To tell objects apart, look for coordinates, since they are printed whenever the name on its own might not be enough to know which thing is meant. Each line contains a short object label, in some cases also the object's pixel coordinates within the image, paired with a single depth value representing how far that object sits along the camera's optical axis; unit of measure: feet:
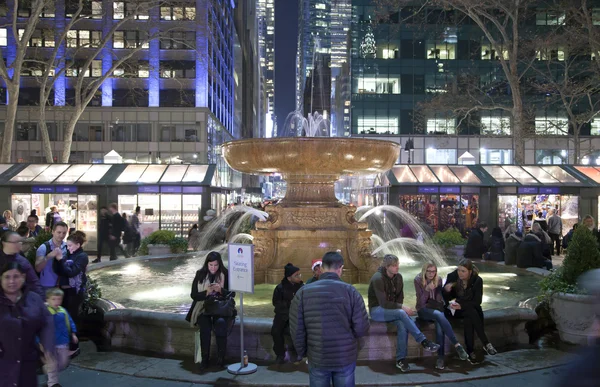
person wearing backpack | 20.54
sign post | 20.35
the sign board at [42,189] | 67.87
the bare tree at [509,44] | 81.00
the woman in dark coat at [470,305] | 21.98
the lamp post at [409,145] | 92.91
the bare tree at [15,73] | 76.87
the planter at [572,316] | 23.58
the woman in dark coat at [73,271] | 21.16
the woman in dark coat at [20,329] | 12.73
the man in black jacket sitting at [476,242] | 43.09
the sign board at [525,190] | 72.56
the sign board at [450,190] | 73.92
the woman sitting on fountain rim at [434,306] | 21.40
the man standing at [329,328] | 12.89
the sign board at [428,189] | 73.77
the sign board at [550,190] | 73.59
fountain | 33.76
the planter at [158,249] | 50.42
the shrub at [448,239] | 51.47
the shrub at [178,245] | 51.09
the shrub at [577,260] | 24.70
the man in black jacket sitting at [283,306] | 20.93
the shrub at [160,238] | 51.03
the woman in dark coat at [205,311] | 20.86
